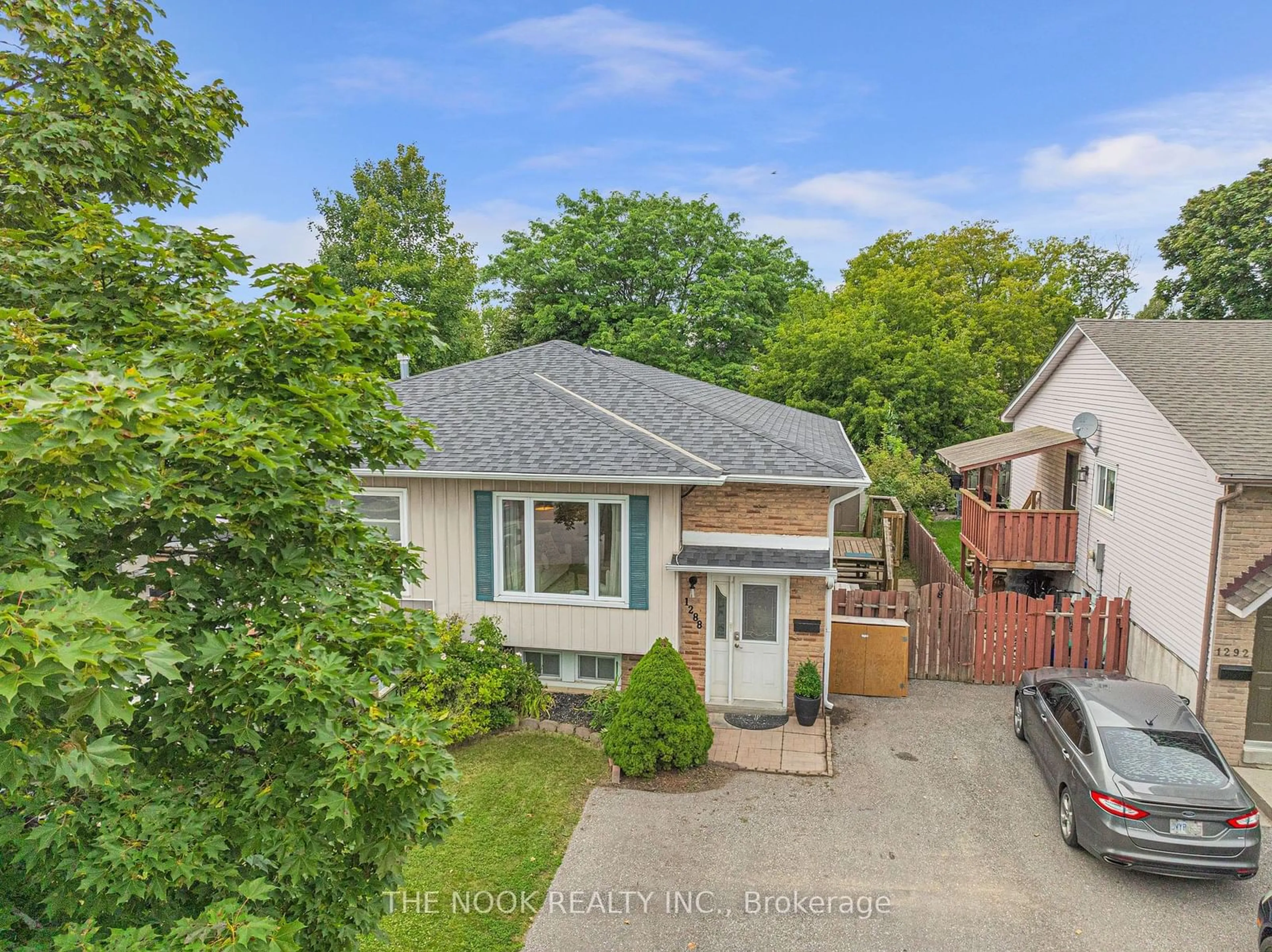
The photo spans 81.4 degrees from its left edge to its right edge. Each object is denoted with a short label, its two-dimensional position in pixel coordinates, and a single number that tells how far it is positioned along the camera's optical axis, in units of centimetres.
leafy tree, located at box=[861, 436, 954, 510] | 2380
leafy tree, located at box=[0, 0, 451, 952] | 268
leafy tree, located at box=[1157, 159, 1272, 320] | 2773
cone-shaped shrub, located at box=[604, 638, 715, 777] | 961
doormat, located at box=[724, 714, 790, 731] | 1143
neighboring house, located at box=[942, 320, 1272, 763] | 1037
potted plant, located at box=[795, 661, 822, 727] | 1127
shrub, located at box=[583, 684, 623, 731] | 1095
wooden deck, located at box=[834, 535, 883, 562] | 1919
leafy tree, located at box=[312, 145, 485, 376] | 2905
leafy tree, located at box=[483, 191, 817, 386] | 3127
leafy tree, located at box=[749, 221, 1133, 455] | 2639
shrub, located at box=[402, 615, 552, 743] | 1071
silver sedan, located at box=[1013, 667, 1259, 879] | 732
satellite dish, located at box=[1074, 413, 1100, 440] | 1541
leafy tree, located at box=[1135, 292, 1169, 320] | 4622
